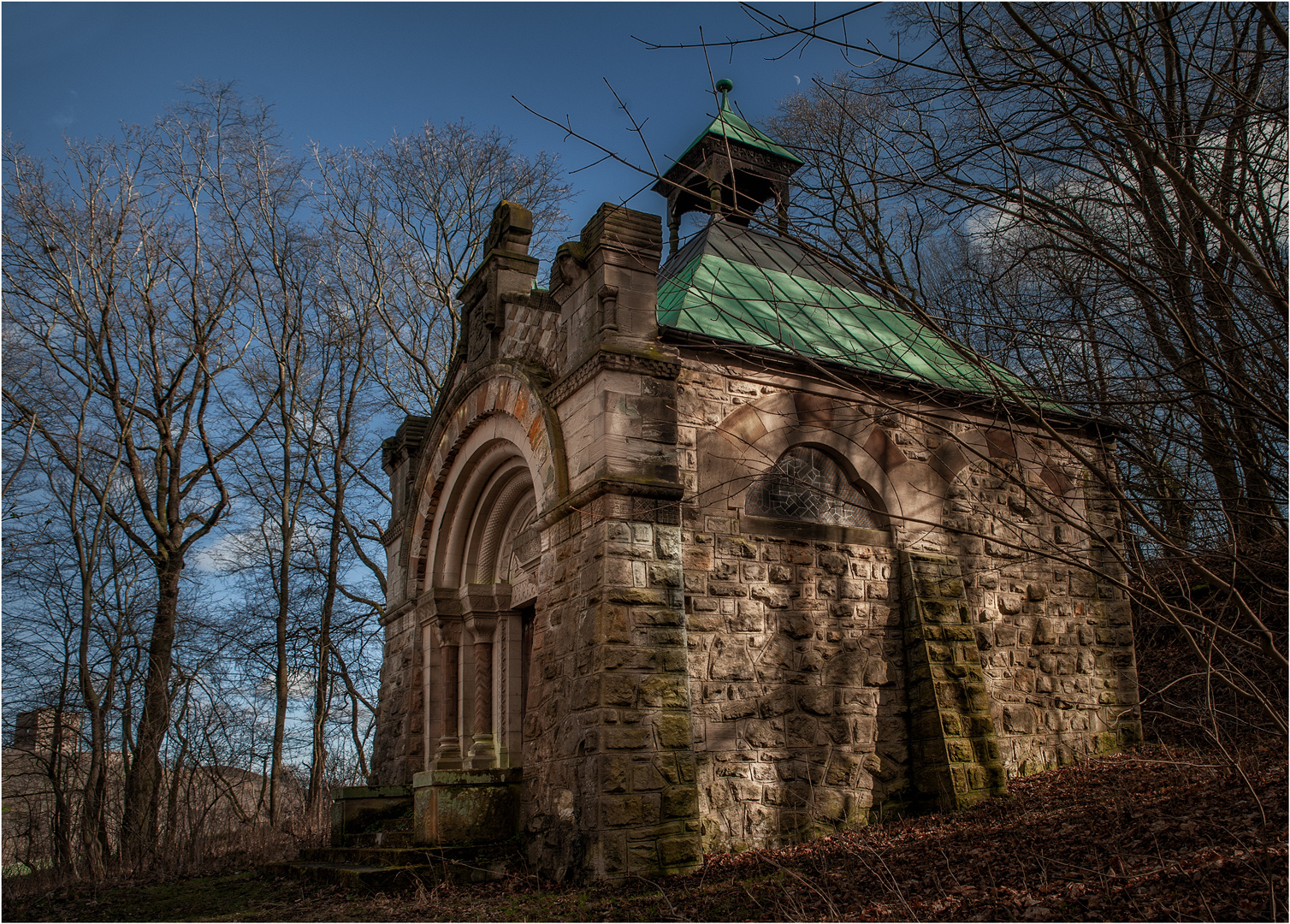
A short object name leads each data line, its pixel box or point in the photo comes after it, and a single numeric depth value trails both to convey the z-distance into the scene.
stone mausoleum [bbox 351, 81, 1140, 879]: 8.16
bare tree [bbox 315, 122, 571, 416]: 20.38
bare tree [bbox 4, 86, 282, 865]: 15.04
